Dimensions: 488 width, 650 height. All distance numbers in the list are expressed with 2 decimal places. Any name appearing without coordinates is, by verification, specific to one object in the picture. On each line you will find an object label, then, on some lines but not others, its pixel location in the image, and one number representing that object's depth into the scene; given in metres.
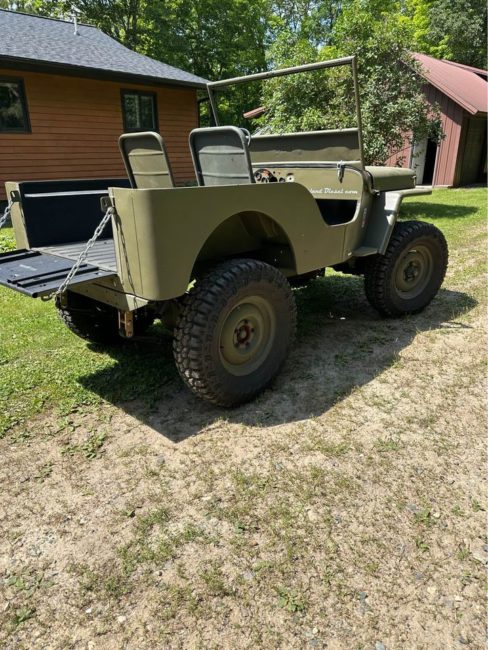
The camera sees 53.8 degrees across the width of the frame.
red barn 15.08
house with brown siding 10.42
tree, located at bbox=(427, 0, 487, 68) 25.40
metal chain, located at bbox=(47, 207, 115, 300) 2.32
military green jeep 2.42
